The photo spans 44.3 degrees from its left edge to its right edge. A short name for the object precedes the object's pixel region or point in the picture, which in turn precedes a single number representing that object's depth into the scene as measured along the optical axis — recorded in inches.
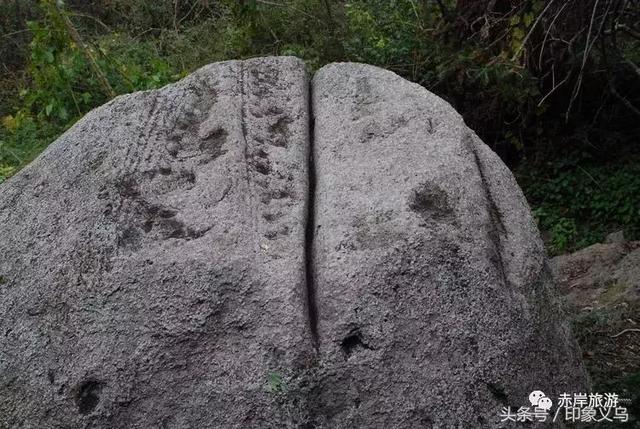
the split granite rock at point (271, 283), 72.2
